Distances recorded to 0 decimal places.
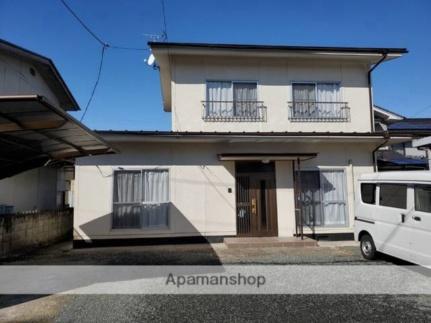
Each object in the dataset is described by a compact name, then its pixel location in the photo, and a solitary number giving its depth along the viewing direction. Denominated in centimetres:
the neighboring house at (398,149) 1177
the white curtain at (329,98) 1059
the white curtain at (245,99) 1033
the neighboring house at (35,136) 441
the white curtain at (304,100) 1054
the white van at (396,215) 559
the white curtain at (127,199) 922
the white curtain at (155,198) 930
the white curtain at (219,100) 1022
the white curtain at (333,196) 984
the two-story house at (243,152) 922
